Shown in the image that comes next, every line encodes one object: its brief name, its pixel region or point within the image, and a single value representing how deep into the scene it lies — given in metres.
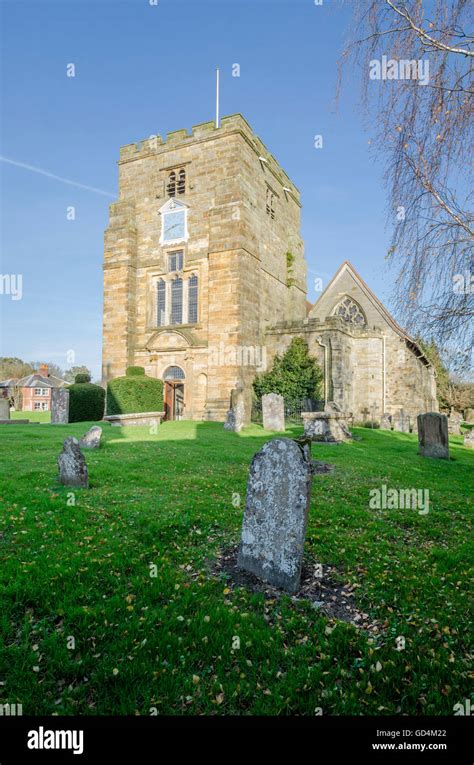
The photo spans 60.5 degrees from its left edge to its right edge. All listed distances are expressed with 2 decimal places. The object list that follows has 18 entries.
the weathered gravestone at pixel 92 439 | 11.02
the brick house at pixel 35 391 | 58.12
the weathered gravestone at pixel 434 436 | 12.34
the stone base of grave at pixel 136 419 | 18.38
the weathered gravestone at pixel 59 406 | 19.00
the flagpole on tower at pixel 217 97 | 26.00
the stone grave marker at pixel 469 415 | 36.53
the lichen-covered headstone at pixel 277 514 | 4.29
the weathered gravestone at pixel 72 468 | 7.00
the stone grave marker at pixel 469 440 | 16.57
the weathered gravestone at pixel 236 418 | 17.59
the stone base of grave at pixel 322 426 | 14.89
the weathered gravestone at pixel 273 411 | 17.94
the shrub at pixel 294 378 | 23.41
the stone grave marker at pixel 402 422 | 22.53
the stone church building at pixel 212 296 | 23.08
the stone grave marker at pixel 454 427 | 24.99
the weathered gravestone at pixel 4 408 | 18.28
